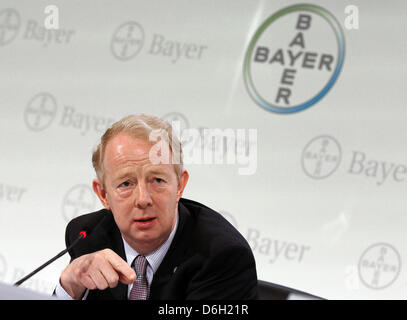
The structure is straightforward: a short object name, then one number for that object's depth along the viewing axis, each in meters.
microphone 3.16
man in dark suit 3.25
